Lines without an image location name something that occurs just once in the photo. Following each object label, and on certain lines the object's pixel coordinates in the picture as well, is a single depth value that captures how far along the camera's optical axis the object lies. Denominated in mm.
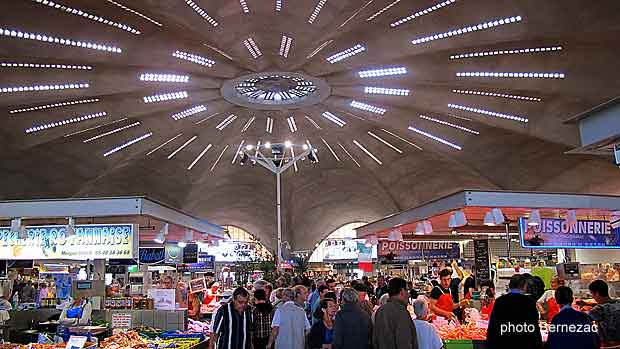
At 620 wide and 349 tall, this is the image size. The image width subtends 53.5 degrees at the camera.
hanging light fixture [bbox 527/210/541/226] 13047
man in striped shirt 8219
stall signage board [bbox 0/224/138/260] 11656
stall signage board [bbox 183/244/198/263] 21566
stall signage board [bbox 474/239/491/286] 19109
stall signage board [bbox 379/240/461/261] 22094
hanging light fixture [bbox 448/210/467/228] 13519
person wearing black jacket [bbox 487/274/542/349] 6668
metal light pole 21906
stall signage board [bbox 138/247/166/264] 19828
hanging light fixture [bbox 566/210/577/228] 13836
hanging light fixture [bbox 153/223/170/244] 14612
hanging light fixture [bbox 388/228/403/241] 19141
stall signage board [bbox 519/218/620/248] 13586
